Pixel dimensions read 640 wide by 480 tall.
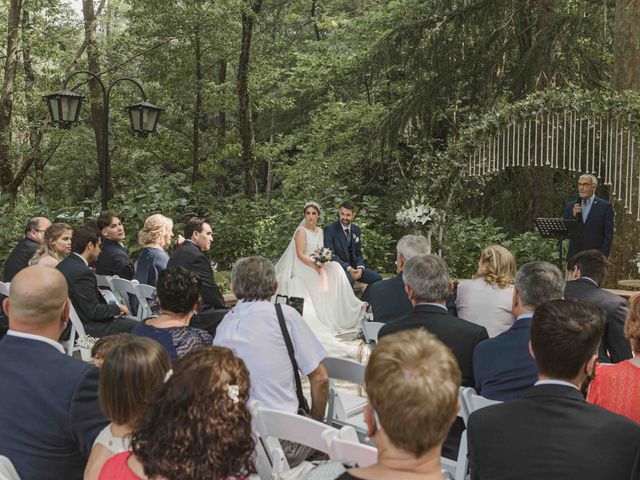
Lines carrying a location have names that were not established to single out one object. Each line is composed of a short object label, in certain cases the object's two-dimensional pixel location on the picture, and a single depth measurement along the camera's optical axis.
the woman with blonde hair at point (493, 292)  4.71
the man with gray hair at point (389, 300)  5.09
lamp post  8.82
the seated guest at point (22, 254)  6.98
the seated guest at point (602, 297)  4.10
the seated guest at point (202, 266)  6.37
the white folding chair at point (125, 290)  6.54
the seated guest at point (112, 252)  7.27
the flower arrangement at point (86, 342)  5.54
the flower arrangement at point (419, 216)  8.75
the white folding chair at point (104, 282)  7.10
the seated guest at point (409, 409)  1.52
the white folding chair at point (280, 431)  2.62
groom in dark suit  9.38
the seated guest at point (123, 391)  2.21
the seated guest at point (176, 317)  3.66
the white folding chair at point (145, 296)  6.33
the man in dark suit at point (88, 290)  5.64
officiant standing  8.13
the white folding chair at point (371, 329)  4.78
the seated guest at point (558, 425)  2.10
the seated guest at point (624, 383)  2.77
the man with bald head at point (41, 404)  2.47
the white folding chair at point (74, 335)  5.51
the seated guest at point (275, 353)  3.59
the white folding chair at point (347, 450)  2.32
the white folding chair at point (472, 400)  3.02
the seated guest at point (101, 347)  2.98
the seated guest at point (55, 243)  6.23
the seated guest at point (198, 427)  1.70
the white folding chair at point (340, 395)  3.53
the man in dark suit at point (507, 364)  3.20
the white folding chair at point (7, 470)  2.29
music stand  7.82
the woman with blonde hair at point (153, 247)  6.95
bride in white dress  9.04
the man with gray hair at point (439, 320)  3.47
